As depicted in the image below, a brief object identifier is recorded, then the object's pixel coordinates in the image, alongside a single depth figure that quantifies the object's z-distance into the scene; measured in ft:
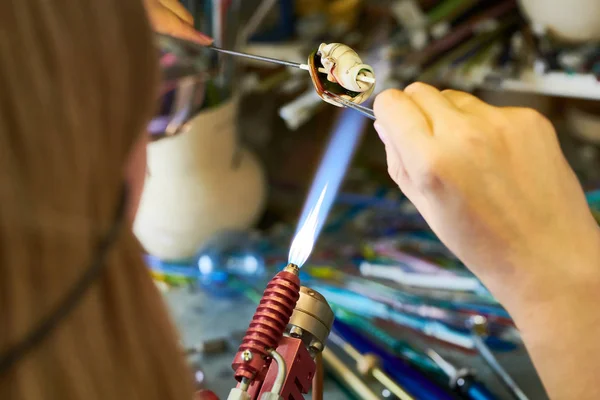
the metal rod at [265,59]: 1.41
